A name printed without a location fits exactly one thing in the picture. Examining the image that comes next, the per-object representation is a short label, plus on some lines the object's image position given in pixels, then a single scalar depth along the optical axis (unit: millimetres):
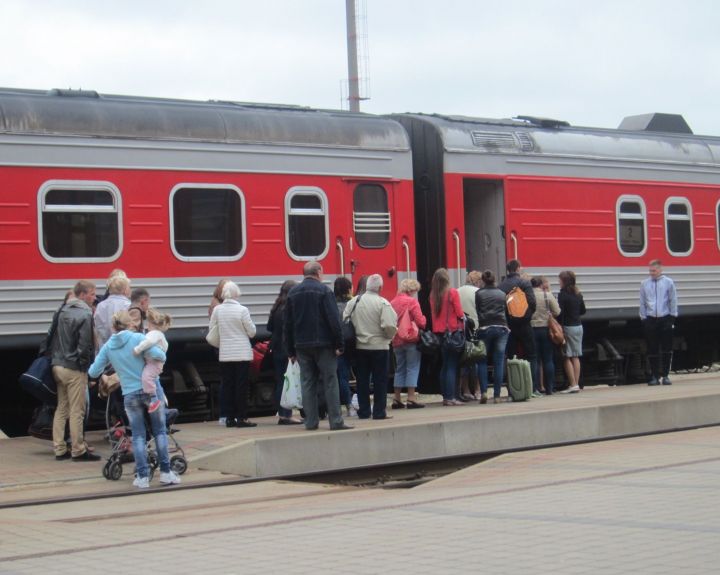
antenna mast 28281
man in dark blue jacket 13562
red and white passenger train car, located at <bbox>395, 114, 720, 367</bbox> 18641
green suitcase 17234
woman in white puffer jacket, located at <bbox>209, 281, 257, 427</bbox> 14320
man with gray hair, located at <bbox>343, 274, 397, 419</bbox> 14859
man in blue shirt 19234
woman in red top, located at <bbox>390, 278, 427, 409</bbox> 16094
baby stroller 11922
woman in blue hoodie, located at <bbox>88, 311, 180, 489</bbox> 11445
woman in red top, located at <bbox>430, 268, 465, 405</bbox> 16484
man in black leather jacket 12688
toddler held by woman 11422
